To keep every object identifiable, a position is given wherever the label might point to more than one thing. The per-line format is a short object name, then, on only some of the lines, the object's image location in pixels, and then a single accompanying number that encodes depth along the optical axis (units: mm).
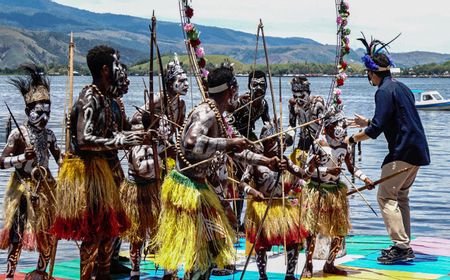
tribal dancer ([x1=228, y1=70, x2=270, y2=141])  14072
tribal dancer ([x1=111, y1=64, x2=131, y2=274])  11669
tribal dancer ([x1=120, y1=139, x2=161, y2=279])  12873
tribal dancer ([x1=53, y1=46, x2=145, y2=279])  11224
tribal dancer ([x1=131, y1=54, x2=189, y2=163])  13395
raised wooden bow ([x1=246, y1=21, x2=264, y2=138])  11390
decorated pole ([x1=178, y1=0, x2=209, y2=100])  13490
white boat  83671
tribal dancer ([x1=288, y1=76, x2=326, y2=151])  14748
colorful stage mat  13882
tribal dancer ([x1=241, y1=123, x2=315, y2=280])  12256
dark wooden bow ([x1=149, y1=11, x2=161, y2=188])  11355
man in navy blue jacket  14867
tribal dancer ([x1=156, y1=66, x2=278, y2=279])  10548
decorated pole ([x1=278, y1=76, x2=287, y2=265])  10643
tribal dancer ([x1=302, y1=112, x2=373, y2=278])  13526
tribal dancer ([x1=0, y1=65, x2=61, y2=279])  12304
